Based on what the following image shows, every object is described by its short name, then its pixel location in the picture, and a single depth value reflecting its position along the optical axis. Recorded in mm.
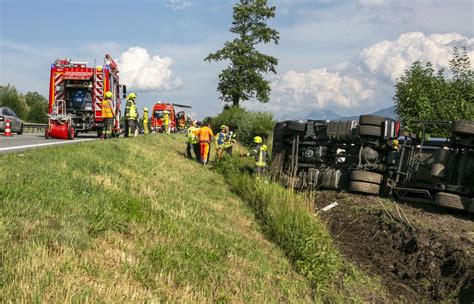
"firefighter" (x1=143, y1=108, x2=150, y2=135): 24419
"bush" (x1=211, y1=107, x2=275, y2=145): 29250
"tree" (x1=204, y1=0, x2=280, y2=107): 40625
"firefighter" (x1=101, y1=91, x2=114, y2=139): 16656
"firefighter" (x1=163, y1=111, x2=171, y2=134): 28844
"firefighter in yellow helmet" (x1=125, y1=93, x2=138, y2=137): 17719
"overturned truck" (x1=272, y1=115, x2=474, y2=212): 9891
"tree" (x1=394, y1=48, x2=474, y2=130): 20016
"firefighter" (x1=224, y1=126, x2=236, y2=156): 18383
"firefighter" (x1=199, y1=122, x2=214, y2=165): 17656
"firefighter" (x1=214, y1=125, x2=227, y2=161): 18094
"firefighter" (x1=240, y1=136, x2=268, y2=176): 14562
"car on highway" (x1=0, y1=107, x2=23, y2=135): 21203
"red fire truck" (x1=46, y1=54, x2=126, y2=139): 18766
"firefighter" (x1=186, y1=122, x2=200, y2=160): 18270
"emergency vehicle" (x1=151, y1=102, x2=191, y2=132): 31438
